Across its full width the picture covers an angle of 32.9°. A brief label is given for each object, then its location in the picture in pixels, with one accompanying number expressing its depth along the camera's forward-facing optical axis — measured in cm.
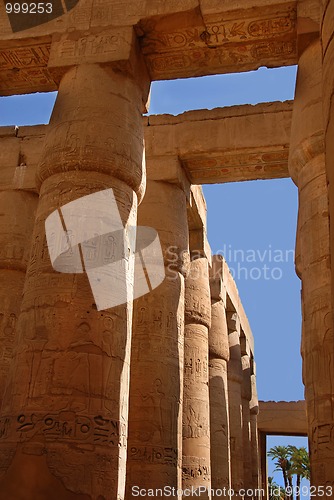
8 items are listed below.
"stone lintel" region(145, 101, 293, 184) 1004
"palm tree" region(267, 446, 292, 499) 3347
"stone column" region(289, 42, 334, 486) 573
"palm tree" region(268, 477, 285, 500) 3236
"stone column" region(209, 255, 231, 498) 1216
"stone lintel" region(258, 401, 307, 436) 2041
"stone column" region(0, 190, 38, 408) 943
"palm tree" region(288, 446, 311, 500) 3244
